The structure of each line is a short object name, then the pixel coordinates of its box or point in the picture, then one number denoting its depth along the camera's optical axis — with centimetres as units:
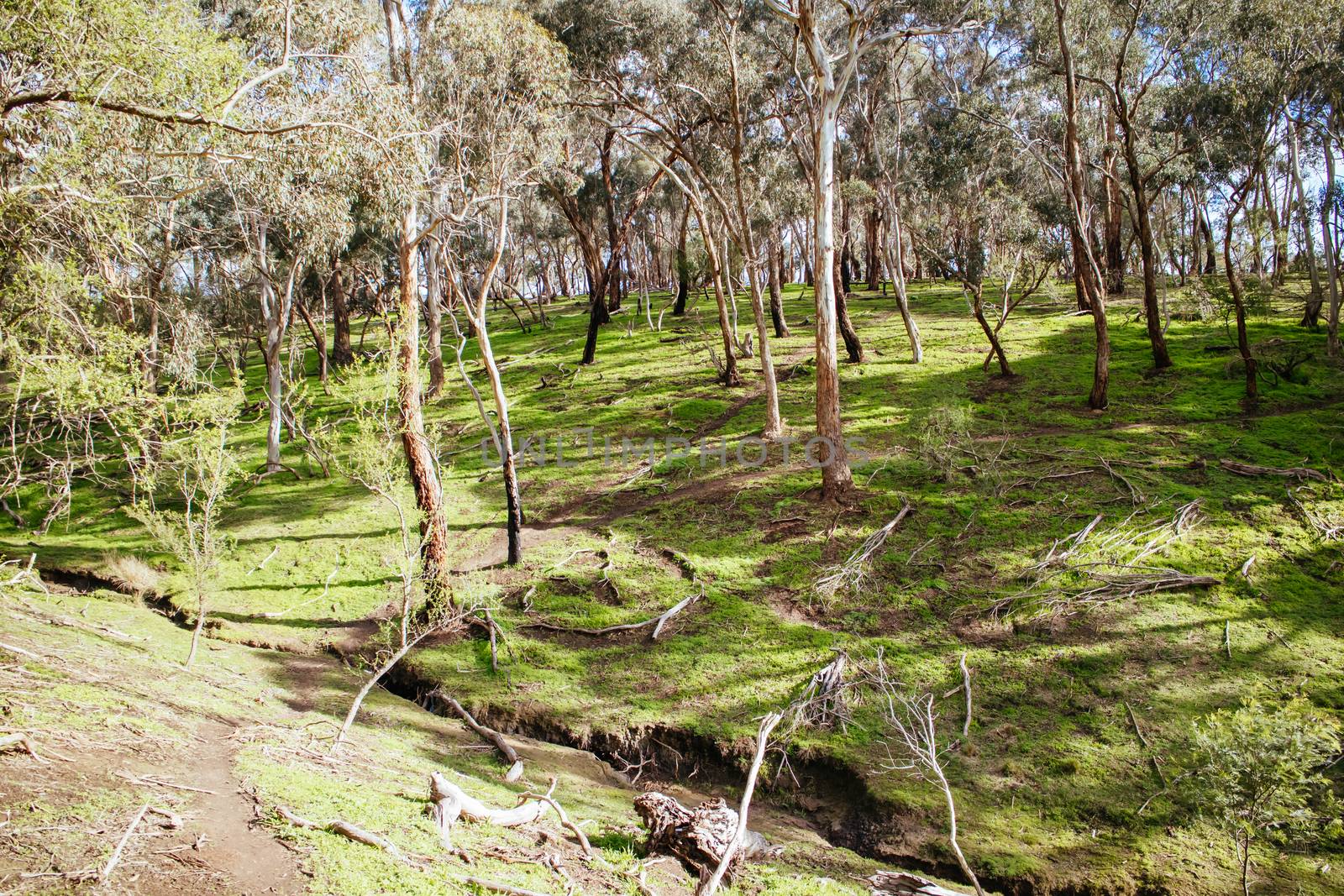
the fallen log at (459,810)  655
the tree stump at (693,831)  683
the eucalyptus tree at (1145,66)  1780
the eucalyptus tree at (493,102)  1504
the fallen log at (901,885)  715
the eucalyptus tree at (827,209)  1401
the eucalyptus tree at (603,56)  1973
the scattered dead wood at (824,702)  1011
